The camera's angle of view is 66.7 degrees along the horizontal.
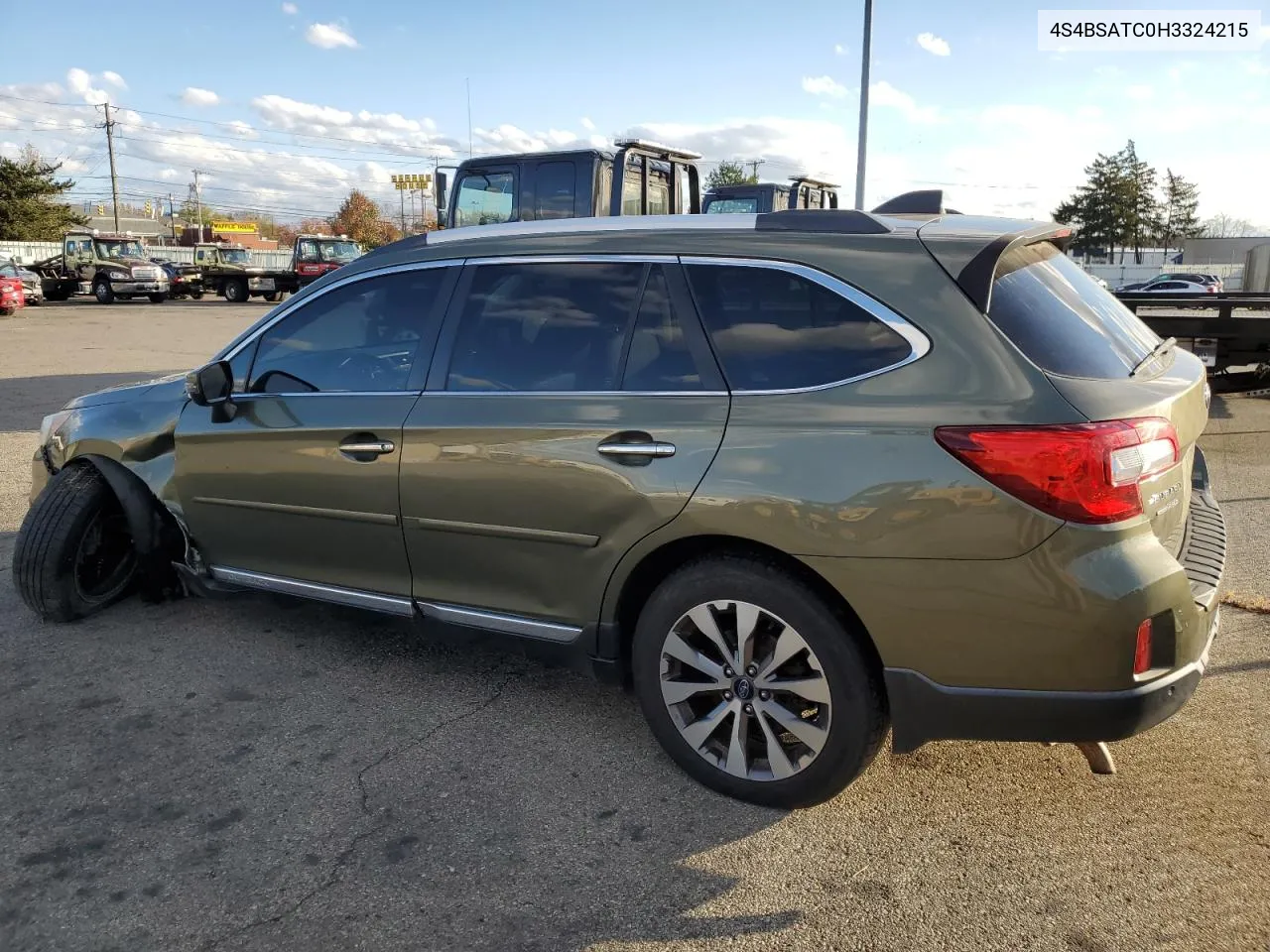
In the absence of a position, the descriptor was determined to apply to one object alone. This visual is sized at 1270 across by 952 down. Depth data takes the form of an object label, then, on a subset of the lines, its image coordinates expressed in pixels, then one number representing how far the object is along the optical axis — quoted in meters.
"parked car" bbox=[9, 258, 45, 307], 32.16
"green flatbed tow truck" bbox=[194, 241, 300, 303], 34.19
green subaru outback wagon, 2.49
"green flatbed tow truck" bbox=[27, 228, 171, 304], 33.84
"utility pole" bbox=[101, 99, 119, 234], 75.12
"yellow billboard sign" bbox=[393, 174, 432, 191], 79.44
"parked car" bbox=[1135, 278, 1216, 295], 40.03
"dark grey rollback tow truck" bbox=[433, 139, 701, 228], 11.05
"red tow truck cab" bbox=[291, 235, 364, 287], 31.09
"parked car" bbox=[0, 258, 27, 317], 26.61
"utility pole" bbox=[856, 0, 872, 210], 16.02
